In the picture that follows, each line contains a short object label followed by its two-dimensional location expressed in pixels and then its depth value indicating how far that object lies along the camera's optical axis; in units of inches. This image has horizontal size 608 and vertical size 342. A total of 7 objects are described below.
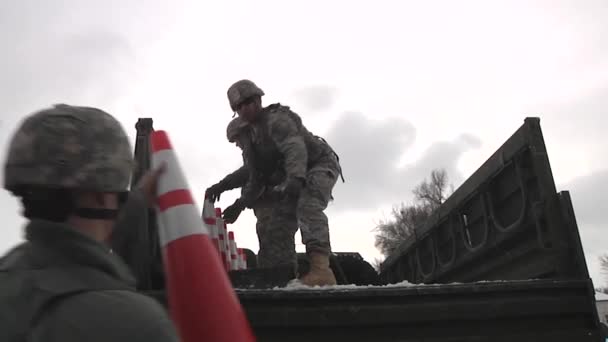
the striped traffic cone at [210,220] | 198.4
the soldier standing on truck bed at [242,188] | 198.4
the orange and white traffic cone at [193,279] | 52.2
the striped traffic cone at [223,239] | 205.0
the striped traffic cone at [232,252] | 225.9
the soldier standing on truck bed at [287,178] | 173.6
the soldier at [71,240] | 37.9
